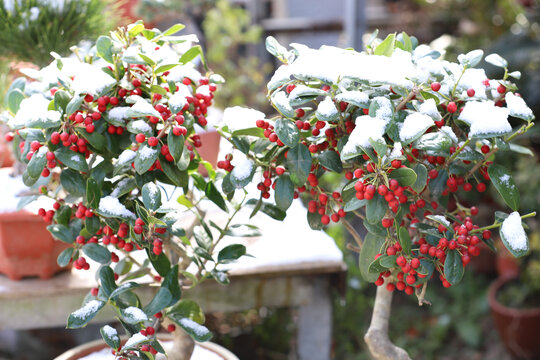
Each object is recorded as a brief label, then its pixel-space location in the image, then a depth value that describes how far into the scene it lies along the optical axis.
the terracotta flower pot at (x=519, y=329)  2.44
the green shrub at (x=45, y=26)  1.32
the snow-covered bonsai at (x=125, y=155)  0.93
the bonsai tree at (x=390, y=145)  0.86
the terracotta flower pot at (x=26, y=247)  1.40
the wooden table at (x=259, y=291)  1.46
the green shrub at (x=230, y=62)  3.70
